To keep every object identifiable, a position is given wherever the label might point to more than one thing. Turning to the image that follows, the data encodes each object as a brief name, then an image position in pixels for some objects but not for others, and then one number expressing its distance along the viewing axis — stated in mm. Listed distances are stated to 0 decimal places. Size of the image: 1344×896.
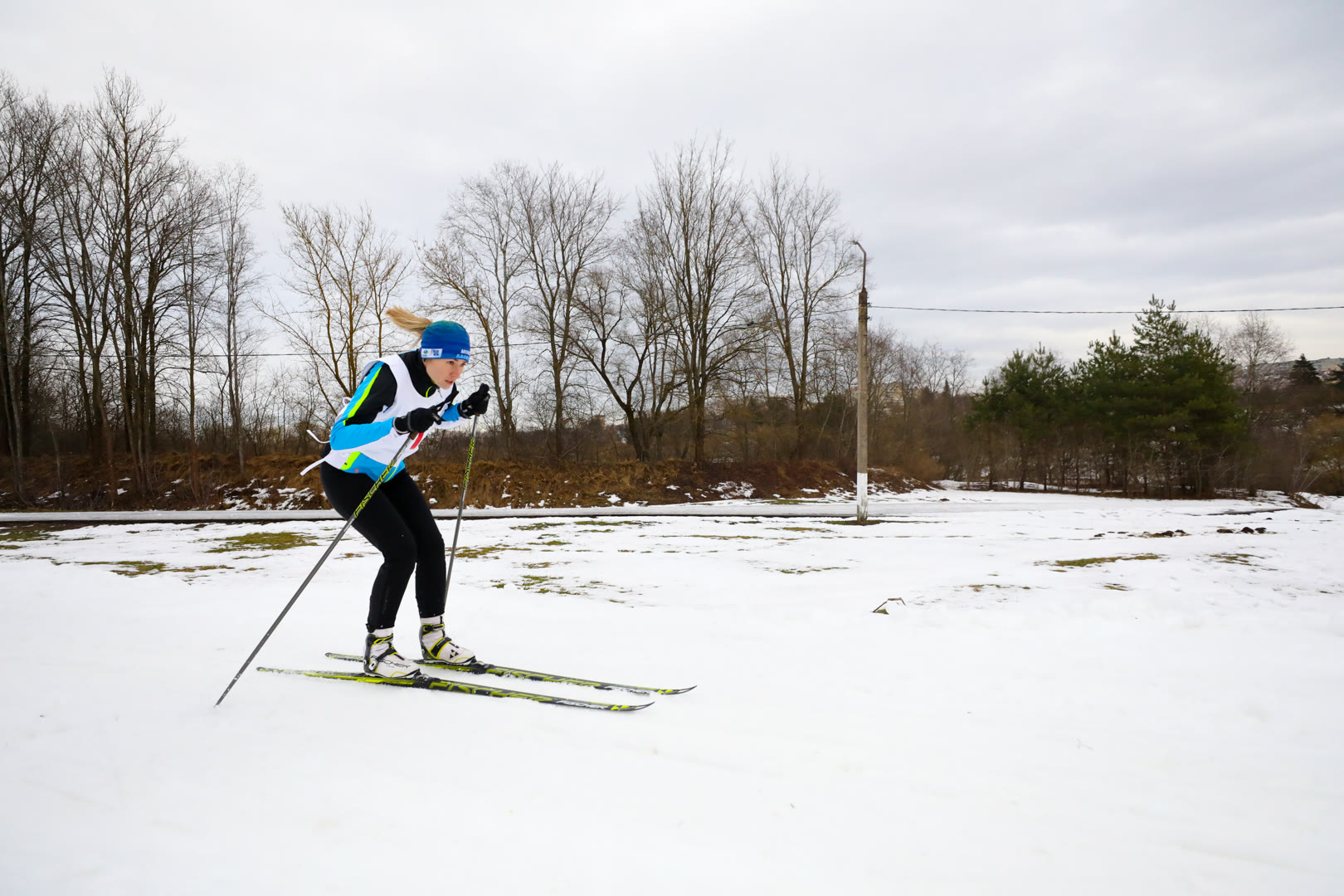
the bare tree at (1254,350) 47219
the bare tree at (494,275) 22734
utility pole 15359
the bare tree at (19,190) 20328
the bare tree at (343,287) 22078
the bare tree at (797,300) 27750
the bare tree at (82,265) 20141
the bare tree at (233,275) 21344
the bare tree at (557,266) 23547
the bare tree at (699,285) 24516
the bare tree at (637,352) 24078
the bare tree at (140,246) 20016
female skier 3496
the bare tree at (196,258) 21062
